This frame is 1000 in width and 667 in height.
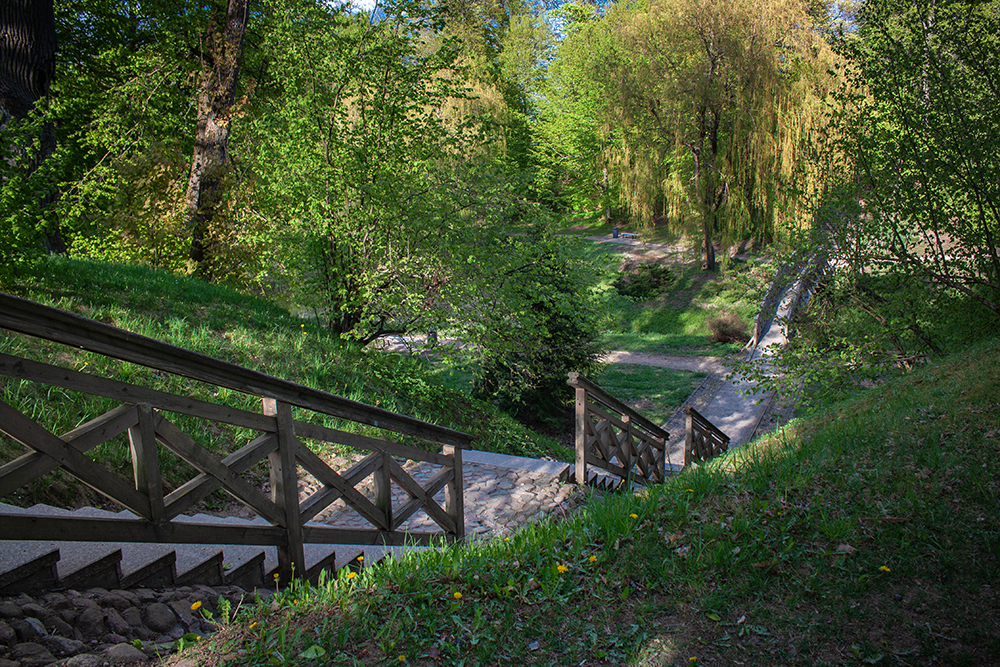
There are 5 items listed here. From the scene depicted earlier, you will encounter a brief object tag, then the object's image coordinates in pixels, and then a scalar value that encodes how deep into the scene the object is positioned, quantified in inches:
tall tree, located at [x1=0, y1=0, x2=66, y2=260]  318.7
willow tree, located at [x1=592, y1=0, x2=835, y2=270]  868.6
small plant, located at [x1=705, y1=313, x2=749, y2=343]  890.7
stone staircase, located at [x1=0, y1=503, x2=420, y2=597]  105.5
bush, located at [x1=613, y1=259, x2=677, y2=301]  1088.8
